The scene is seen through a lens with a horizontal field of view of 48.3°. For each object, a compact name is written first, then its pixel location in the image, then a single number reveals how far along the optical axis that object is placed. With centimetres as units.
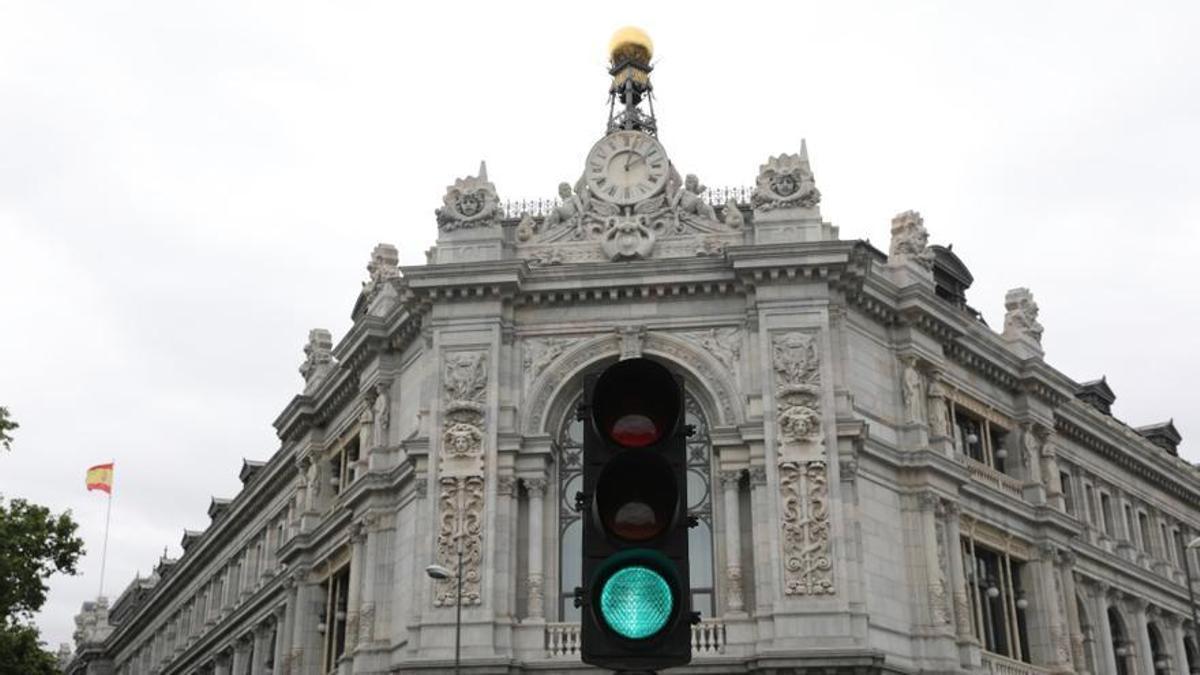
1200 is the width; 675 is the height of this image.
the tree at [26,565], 3581
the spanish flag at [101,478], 7488
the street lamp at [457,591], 3022
